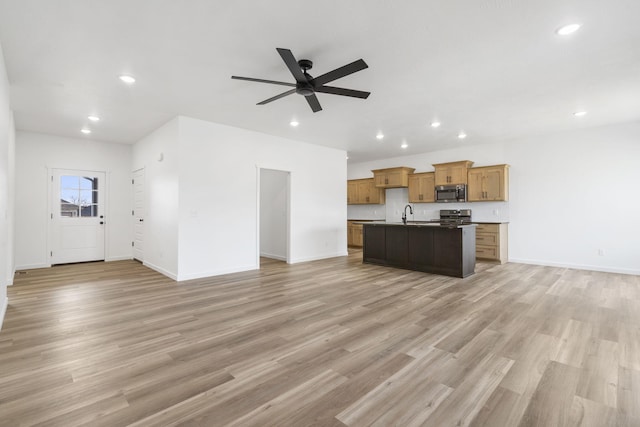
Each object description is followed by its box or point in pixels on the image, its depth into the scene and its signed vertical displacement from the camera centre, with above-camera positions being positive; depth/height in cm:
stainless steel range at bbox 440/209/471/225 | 764 -6
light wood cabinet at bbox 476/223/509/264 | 675 -67
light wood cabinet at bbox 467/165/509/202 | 696 +69
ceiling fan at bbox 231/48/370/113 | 281 +138
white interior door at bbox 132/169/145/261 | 683 -7
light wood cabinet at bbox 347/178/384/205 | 955 +65
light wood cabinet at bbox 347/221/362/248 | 970 -72
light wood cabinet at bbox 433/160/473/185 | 750 +104
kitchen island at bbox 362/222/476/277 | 537 -68
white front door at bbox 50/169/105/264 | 665 -11
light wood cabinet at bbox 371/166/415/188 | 862 +105
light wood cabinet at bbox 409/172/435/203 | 820 +70
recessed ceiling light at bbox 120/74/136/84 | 365 +164
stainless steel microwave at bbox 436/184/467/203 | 754 +50
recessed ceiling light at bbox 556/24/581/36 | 268 +167
